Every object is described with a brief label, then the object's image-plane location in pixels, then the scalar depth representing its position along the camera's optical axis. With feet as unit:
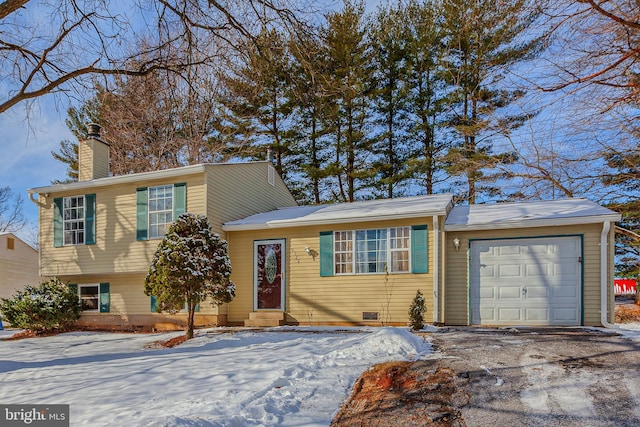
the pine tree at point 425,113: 58.08
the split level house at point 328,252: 28.99
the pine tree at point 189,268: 27.63
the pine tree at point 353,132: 57.16
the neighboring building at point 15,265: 58.79
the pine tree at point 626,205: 39.82
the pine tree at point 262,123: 56.44
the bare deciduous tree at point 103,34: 20.38
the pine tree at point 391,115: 59.77
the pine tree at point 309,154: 63.26
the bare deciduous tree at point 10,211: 96.12
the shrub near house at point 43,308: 35.09
